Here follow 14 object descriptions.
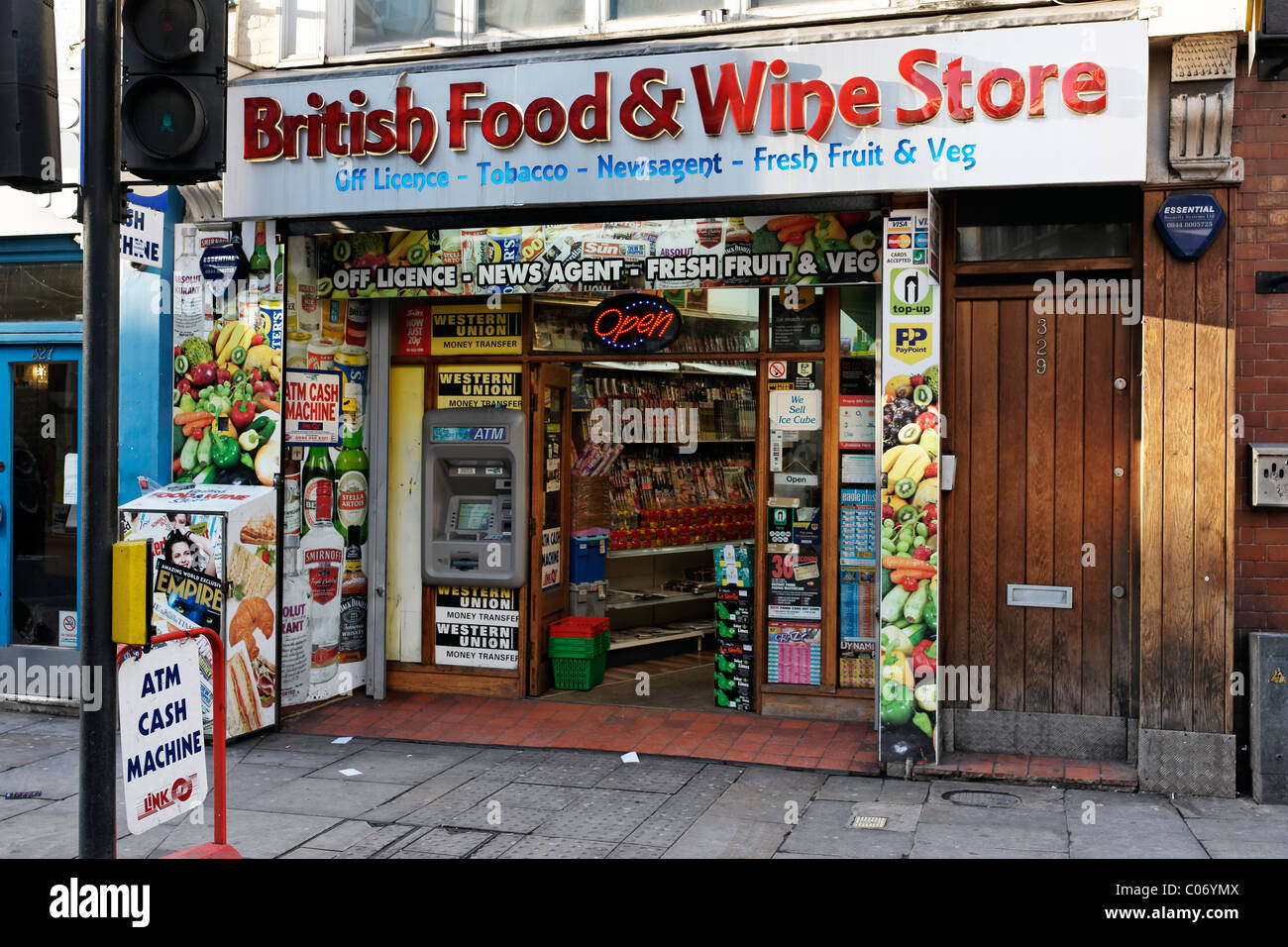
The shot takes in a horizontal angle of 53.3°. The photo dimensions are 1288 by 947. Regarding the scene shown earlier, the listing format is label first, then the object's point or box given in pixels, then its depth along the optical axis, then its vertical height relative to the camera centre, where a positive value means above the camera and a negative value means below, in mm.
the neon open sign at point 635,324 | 8859 +1052
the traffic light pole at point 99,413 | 4902 +236
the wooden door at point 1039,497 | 7645 -137
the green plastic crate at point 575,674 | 9484 -1476
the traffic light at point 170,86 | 4902 +1490
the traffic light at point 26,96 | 4754 +1414
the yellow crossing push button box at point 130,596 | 4930 -469
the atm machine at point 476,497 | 9281 -170
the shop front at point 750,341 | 7480 +898
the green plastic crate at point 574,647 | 9445 -1278
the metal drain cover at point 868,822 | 6617 -1807
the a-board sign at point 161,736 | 5074 -1063
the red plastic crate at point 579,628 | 9555 -1151
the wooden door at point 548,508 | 9422 -258
